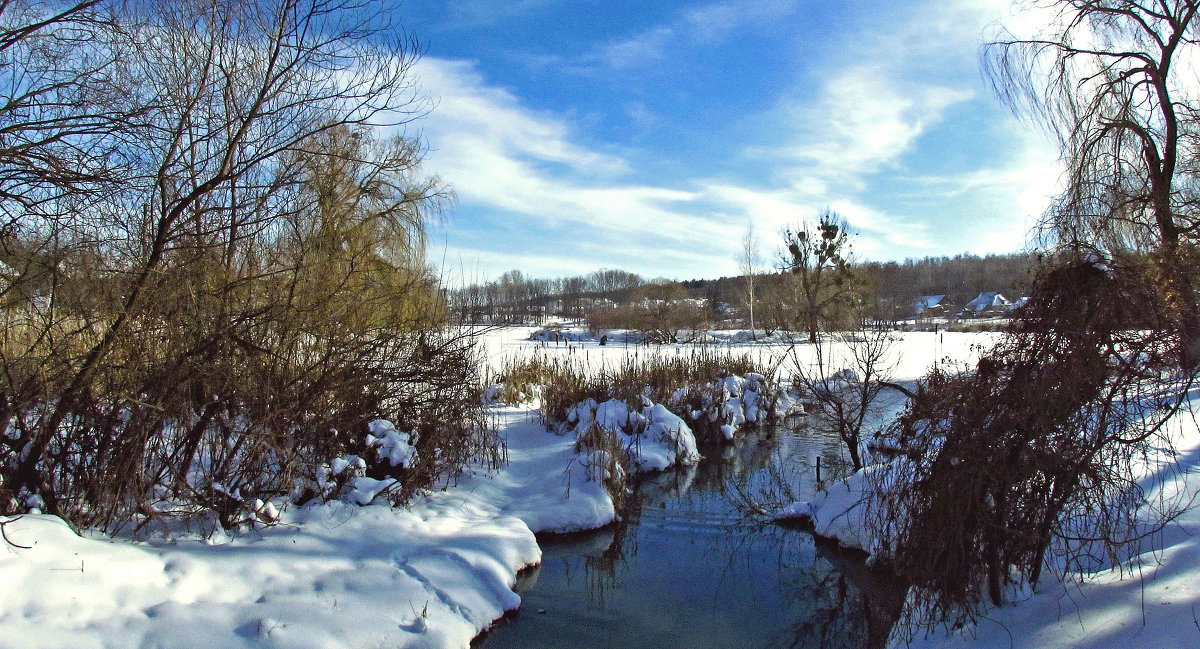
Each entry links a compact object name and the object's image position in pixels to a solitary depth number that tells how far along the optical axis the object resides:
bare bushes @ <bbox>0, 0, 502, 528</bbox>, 4.17
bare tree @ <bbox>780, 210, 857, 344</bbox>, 29.12
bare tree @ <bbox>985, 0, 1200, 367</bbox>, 7.95
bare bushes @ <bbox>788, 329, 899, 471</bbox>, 7.18
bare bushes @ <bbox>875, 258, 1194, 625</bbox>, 3.34
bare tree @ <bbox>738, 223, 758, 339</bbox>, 35.47
